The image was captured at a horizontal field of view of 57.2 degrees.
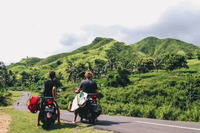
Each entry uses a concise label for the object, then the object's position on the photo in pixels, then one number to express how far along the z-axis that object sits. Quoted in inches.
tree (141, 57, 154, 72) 4842.3
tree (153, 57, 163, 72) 4710.1
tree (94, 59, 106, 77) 4852.9
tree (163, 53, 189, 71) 4367.1
